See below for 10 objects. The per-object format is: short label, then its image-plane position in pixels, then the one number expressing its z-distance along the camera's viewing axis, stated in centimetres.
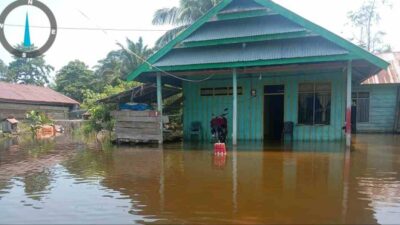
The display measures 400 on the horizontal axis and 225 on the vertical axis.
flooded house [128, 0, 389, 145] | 1335
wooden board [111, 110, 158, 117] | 1530
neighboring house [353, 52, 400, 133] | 2102
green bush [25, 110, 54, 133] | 2747
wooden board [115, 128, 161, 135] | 1543
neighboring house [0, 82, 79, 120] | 3092
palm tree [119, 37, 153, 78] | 3606
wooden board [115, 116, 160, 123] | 1528
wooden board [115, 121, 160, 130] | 1539
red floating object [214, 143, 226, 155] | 1159
